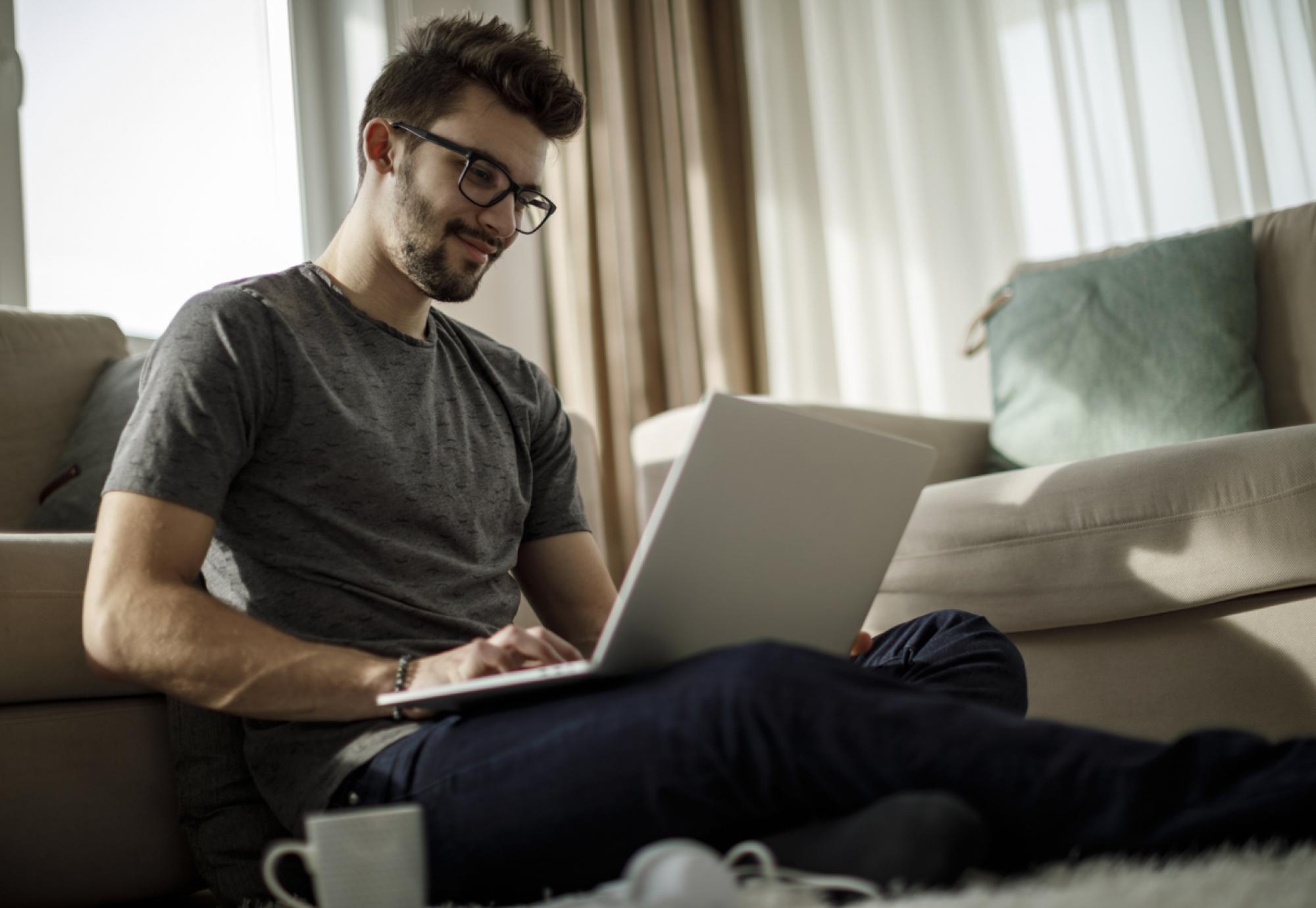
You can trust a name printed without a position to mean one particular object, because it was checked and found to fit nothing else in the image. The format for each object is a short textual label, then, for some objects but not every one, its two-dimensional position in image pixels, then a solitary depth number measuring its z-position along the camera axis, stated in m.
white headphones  0.70
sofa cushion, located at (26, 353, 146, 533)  1.51
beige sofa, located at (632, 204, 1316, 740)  1.45
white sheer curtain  2.55
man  0.77
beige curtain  2.95
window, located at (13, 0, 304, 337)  2.21
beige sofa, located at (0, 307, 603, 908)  1.11
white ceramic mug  0.77
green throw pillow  2.01
